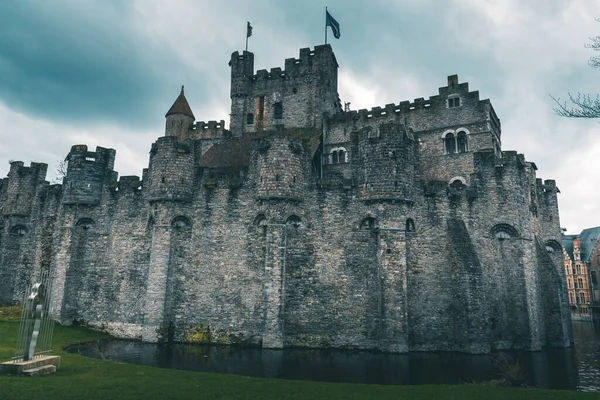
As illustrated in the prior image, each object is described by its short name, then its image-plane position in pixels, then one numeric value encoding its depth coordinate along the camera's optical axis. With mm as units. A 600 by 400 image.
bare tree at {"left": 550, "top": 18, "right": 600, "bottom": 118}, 11641
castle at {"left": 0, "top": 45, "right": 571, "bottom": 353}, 20953
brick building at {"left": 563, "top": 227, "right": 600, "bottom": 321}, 55375
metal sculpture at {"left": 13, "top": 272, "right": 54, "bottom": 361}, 13022
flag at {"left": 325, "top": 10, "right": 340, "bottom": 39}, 41594
